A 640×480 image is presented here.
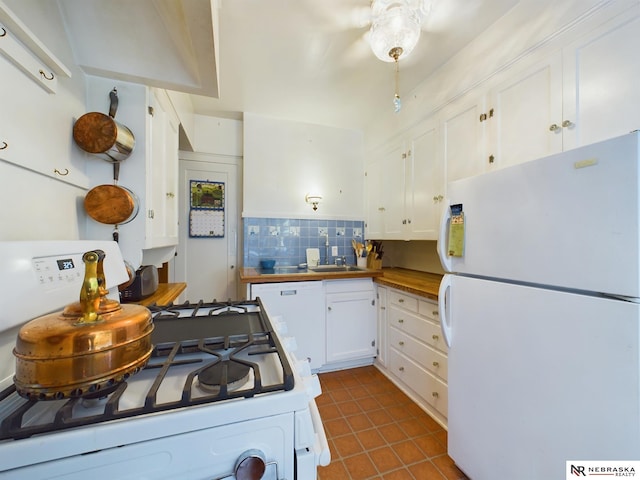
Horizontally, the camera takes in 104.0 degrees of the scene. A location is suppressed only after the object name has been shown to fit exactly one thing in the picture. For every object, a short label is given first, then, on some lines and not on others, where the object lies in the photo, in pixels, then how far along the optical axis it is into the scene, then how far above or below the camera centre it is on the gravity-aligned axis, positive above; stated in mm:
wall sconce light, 2822 +483
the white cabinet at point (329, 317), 2141 -678
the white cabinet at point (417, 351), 1627 -796
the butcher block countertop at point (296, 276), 2051 -297
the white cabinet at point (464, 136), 1571 +720
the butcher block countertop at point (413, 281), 1722 -319
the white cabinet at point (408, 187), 1941 +499
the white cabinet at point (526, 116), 1208 +680
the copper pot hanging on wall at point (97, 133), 1045 +453
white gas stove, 405 -328
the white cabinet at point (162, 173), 1359 +430
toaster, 1359 -258
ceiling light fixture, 1312 +1199
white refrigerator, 720 -254
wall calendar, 2682 +348
